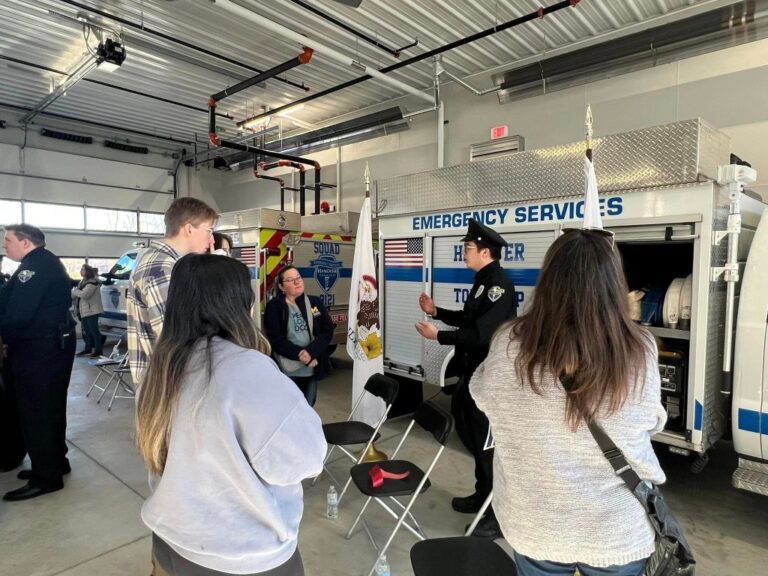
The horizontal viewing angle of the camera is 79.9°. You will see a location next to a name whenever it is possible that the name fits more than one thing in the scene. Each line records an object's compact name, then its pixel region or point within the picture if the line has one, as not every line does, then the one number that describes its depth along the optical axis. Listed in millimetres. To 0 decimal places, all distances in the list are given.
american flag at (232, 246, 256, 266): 6436
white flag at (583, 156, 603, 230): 2783
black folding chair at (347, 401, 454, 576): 2346
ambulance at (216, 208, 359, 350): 6367
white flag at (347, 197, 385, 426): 4309
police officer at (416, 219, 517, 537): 2730
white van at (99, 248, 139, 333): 7930
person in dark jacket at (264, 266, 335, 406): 3551
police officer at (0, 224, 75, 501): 3043
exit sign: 6316
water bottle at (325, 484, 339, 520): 2959
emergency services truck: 2736
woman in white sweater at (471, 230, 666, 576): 1080
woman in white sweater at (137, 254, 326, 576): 1046
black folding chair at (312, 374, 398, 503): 3029
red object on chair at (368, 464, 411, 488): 2410
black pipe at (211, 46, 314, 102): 5224
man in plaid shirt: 1986
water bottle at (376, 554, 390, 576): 2309
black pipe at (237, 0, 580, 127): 4488
